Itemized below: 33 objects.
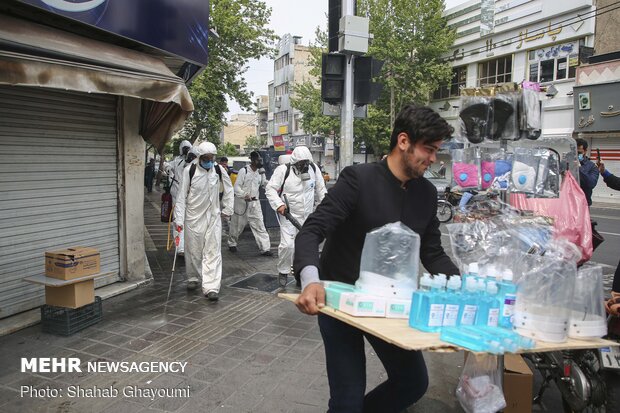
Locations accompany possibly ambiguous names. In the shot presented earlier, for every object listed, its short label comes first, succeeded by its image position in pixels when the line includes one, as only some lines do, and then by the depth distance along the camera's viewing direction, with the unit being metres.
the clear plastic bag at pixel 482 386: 2.46
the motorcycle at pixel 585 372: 2.78
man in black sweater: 2.21
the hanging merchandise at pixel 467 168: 4.02
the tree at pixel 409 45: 26.95
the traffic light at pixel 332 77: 6.79
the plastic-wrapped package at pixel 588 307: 2.06
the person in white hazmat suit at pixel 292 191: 6.66
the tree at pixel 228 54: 19.05
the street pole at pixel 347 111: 6.78
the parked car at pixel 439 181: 16.41
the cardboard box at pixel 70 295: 4.47
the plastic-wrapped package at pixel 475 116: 4.12
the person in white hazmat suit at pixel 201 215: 5.98
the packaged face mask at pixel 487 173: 3.92
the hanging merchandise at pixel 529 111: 4.03
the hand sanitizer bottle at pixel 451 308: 1.89
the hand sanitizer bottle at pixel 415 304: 1.89
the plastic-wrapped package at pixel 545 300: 1.97
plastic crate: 4.46
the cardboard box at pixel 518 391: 2.95
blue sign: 4.62
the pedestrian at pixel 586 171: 6.29
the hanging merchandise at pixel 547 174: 3.66
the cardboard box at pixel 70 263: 4.45
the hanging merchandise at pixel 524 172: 3.69
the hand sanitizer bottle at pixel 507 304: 1.99
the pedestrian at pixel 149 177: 24.07
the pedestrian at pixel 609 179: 4.99
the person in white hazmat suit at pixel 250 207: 9.03
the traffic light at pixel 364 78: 6.86
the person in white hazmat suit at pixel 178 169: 8.77
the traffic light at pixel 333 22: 6.95
